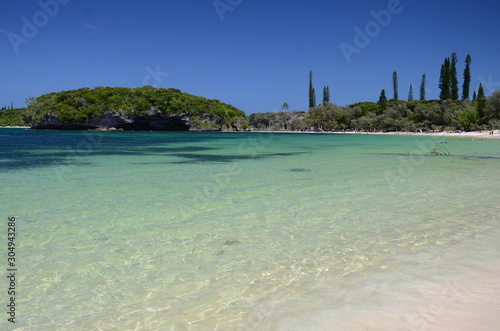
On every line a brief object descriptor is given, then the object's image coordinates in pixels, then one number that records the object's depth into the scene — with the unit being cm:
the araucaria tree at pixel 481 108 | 8281
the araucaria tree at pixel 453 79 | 10881
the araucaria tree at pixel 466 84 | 10868
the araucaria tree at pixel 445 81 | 11006
